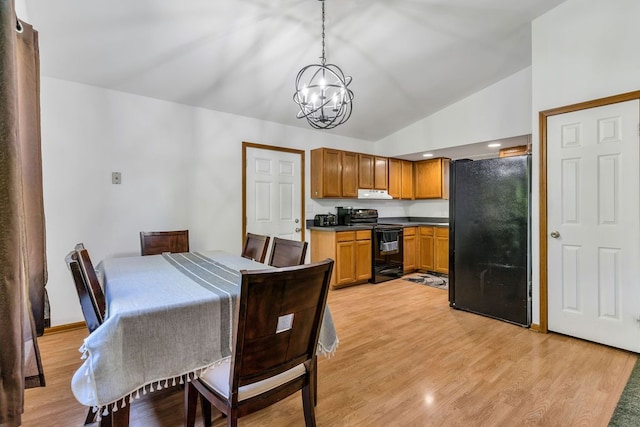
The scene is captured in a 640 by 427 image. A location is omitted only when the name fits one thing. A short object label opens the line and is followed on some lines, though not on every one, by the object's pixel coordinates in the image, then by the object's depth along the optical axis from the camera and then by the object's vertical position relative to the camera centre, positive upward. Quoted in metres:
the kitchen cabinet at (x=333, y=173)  4.53 +0.55
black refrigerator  3.03 -0.31
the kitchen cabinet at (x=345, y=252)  4.32 -0.62
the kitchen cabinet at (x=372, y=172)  4.98 +0.62
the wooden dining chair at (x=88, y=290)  1.30 -0.34
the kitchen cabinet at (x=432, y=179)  5.48 +0.54
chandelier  2.26 +0.85
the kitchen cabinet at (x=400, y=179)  5.45 +0.55
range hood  5.00 +0.25
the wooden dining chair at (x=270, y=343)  1.12 -0.53
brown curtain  0.69 -0.06
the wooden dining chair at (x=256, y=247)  2.54 -0.31
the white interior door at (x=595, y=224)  2.47 -0.15
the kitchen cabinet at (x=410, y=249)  5.26 -0.69
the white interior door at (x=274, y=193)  4.09 +0.24
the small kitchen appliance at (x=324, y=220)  4.73 -0.16
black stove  4.73 -0.54
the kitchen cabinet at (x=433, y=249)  5.20 -0.69
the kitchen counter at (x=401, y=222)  4.49 -0.25
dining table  1.13 -0.52
